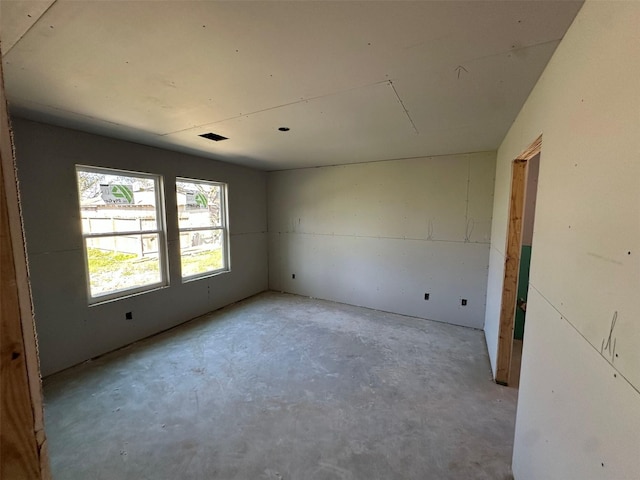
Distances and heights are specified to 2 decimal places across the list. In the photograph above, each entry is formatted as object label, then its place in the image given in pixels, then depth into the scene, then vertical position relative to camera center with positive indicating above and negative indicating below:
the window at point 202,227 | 3.99 -0.19
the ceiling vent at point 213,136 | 2.92 +0.85
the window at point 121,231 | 3.00 -0.19
